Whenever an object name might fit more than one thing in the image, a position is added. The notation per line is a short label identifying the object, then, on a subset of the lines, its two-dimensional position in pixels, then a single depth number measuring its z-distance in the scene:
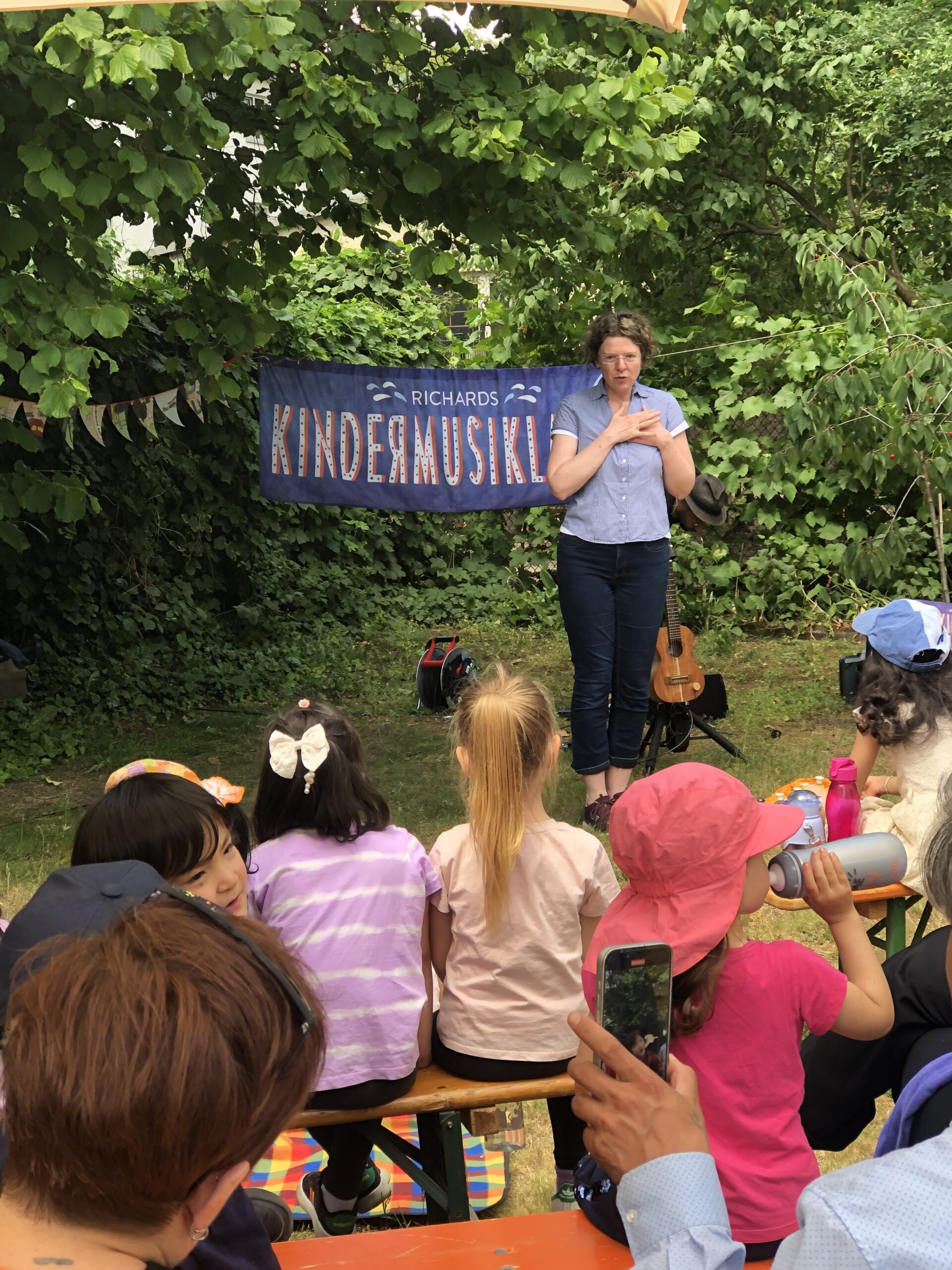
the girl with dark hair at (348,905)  2.32
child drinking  1.76
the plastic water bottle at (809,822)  2.69
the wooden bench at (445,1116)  2.31
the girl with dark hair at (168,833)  2.19
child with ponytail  2.41
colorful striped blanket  2.78
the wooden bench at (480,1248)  1.69
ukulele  5.35
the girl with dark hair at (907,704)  2.98
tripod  5.46
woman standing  4.57
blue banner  7.16
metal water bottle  2.30
